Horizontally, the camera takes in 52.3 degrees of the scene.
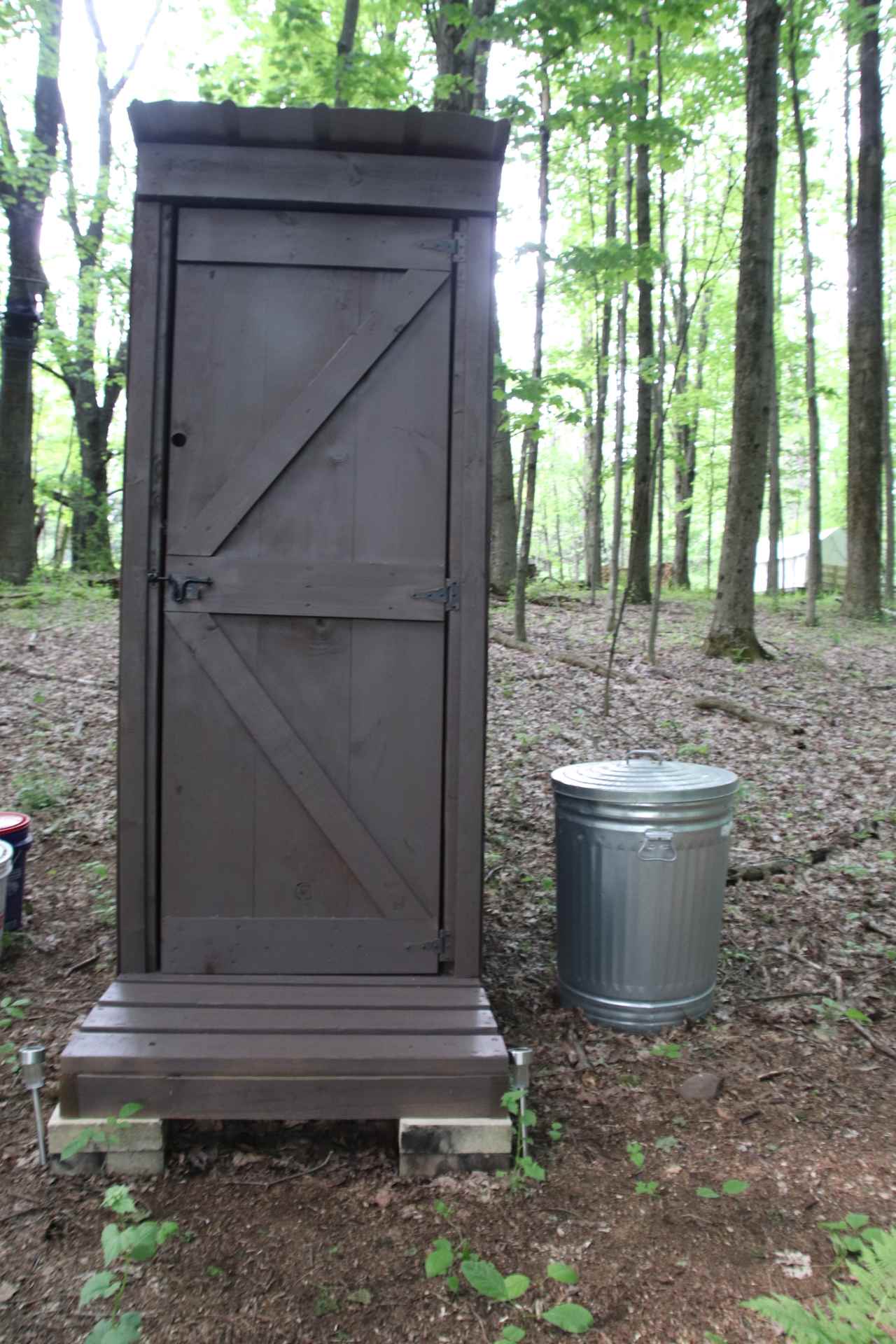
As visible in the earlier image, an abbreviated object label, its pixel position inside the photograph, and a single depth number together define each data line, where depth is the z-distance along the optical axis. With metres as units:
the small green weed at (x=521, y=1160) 2.81
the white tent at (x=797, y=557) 35.56
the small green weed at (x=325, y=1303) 2.29
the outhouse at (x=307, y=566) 3.33
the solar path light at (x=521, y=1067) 2.88
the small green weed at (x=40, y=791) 5.88
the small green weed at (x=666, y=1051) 3.63
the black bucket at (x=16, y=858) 4.35
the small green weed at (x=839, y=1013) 3.92
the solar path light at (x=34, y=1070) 2.81
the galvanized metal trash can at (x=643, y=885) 3.65
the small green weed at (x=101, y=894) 4.70
